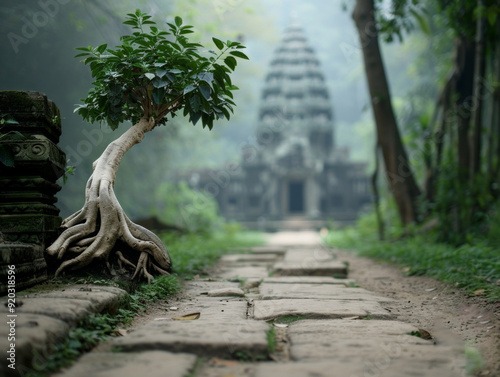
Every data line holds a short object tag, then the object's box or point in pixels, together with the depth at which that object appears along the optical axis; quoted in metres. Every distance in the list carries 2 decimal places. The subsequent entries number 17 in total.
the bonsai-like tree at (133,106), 3.04
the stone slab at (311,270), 4.72
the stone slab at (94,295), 2.25
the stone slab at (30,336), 1.52
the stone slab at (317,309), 2.64
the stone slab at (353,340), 1.90
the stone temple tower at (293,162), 23.94
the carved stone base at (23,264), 2.28
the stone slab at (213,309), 2.53
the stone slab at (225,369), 1.68
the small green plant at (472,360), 1.81
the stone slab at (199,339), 1.86
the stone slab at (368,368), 1.65
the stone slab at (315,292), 3.23
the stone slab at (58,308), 1.93
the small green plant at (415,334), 2.26
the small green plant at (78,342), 1.59
